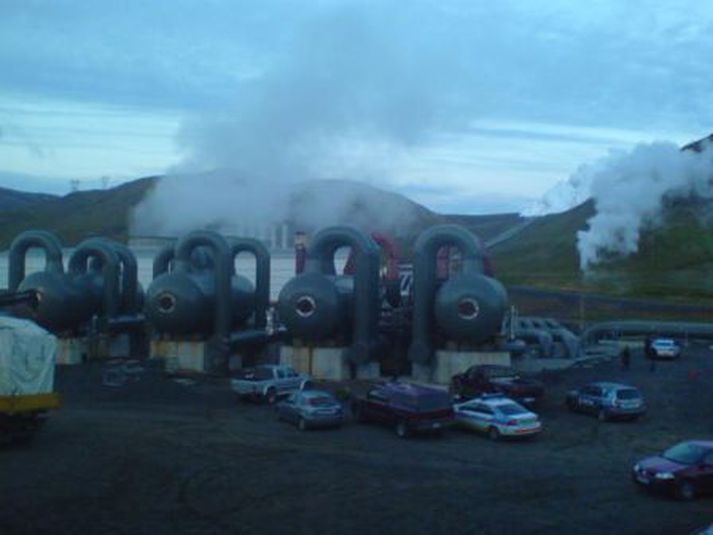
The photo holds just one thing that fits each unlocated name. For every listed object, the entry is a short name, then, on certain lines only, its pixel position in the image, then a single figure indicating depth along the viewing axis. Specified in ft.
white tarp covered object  66.33
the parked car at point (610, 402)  92.84
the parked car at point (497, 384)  98.84
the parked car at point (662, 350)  168.14
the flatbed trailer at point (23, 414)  66.54
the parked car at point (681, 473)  56.80
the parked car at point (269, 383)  102.83
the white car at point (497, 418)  80.48
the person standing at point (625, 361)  149.10
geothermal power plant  127.24
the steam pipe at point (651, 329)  231.71
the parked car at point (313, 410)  83.97
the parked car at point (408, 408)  80.64
